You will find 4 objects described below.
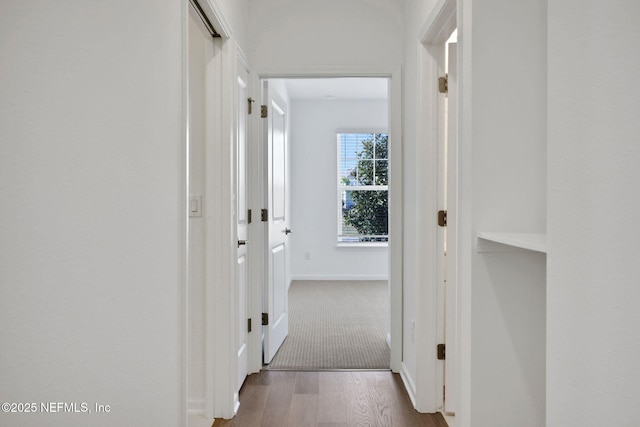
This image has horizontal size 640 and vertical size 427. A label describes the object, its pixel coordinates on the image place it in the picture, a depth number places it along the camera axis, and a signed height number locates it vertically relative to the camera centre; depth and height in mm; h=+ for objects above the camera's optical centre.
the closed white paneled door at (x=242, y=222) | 2764 -96
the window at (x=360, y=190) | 7188 +252
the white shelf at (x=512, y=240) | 1228 -94
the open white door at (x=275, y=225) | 3365 -144
